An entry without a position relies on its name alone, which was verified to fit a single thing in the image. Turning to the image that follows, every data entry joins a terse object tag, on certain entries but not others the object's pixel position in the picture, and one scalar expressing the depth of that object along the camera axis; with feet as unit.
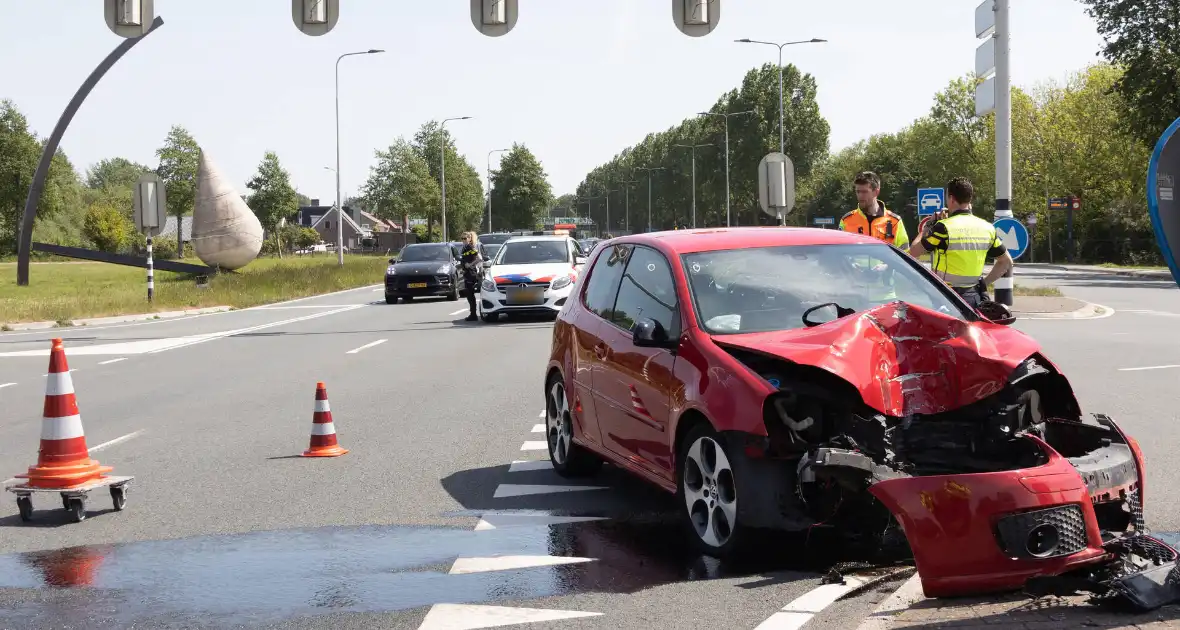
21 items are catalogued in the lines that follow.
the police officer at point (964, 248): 35.37
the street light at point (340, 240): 186.10
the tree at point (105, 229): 395.55
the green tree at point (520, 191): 483.10
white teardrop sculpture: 172.96
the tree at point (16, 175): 348.59
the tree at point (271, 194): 399.44
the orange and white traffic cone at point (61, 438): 24.09
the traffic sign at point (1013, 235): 53.47
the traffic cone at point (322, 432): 30.35
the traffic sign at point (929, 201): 85.05
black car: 108.06
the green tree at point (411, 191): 342.03
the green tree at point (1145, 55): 142.31
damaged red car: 15.69
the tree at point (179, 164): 366.84
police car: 77.66
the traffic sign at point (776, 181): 97.91
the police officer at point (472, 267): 82.69
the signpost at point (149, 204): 107.96
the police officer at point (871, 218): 38.80
